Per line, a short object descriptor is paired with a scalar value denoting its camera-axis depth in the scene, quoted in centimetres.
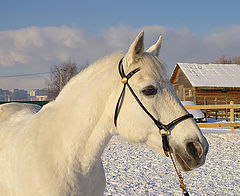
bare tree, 2485
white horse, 186
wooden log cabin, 2655
